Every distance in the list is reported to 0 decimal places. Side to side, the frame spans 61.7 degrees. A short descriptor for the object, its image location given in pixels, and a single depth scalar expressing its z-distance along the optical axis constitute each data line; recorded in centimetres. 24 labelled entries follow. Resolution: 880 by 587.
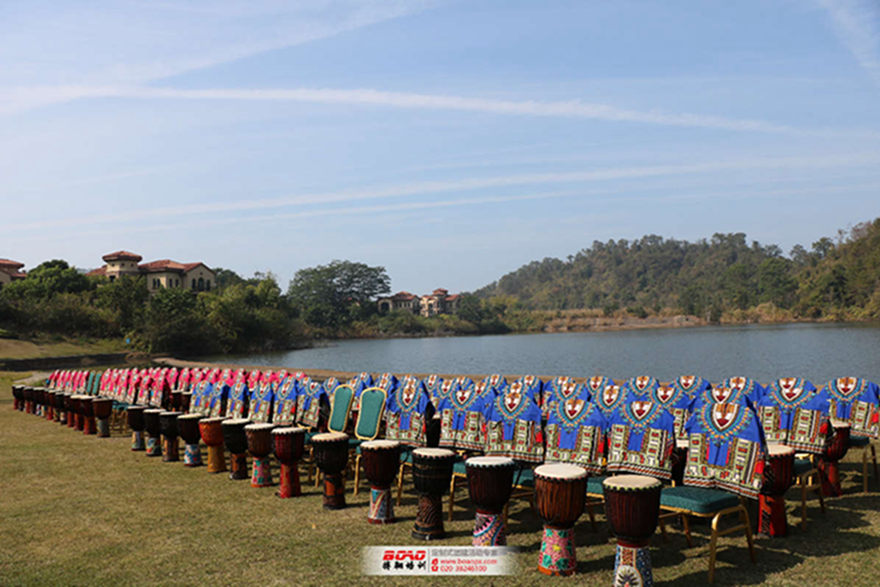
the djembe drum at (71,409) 1263
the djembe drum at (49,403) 1430
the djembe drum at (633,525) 439
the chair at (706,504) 470
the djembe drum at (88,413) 1213
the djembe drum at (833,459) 631
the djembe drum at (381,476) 621
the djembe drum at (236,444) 811
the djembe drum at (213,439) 860
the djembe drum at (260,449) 774
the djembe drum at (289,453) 727
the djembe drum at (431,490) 575
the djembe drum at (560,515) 477
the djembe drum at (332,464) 671
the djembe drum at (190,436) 892
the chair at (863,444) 648
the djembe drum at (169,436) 938
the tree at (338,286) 10394
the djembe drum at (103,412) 1186
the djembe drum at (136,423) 1022
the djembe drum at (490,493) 530
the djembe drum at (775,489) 527
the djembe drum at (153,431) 970
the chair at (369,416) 745
